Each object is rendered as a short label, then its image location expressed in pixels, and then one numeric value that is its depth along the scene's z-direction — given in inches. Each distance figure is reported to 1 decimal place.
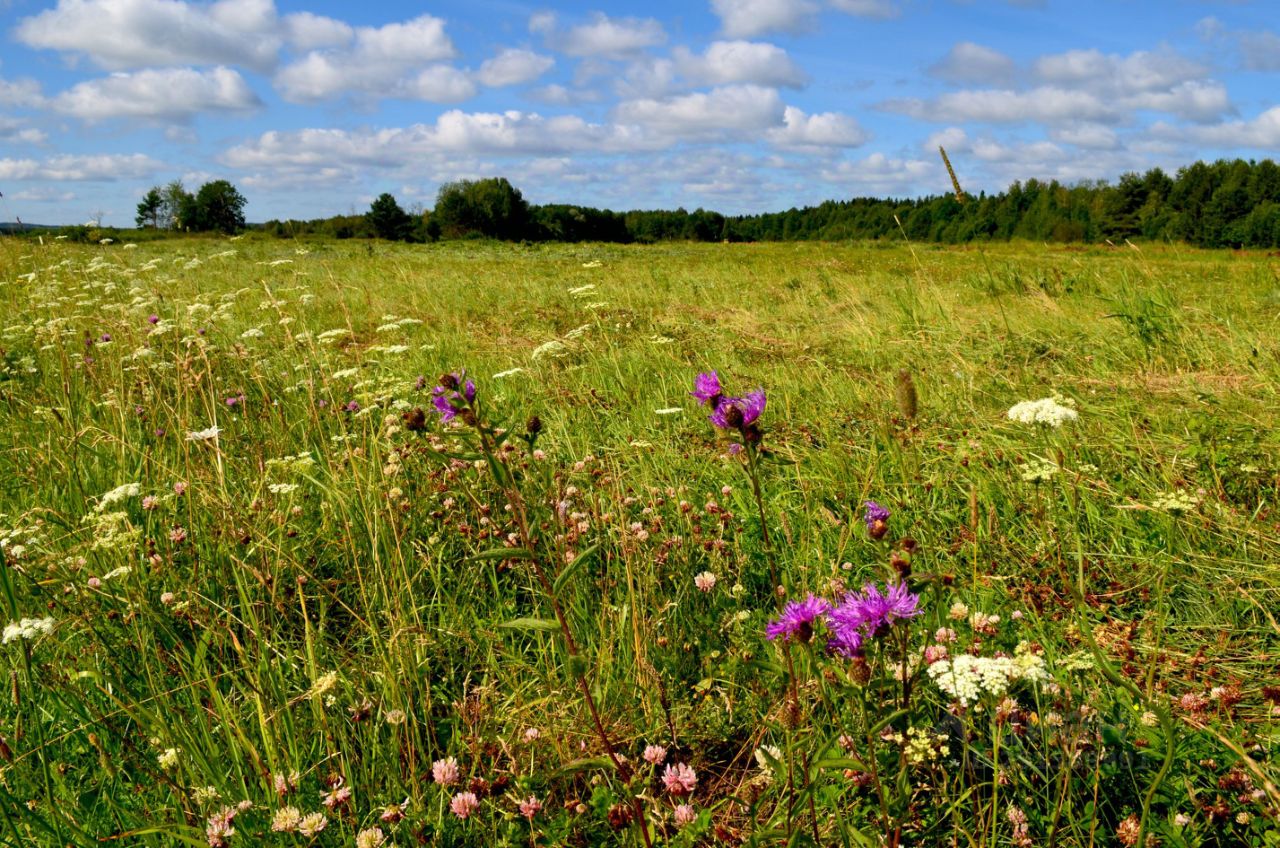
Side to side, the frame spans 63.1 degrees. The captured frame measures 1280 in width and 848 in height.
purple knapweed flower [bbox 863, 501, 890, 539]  26.8
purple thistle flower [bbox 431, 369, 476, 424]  27.8
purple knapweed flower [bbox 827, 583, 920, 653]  26.8
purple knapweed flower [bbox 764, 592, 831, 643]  26.8
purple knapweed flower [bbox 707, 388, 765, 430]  29.0
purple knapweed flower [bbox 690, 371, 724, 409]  30.1
